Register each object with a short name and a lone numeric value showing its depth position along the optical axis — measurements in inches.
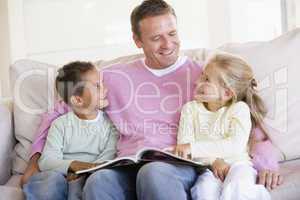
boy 113.4
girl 107.0
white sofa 113.1
